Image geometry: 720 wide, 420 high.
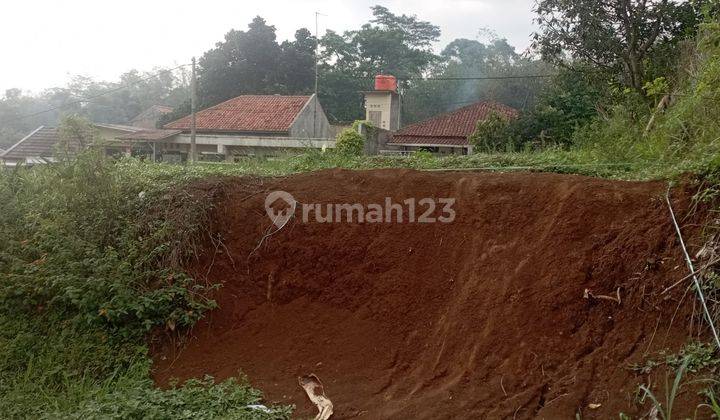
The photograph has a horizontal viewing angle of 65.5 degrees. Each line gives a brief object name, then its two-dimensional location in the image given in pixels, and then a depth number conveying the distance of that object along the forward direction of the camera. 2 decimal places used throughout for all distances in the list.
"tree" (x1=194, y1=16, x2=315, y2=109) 30.48
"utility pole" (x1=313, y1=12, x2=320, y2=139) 25.46
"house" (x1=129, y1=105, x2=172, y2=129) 36.19
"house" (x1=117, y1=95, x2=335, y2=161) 20.12
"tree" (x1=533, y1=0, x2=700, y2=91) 9.55
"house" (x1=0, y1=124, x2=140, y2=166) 20.73
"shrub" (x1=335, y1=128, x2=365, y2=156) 13.09
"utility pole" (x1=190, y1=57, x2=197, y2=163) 17.54
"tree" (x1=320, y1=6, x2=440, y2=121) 31.80
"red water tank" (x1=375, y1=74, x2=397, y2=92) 26.28
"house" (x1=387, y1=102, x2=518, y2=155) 21.02
